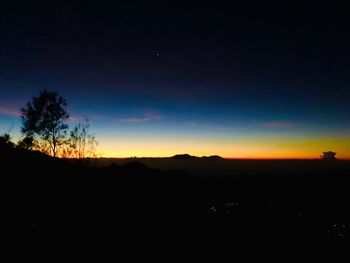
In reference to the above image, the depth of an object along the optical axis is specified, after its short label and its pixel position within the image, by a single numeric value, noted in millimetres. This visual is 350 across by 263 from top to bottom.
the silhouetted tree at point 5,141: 27272
